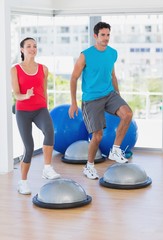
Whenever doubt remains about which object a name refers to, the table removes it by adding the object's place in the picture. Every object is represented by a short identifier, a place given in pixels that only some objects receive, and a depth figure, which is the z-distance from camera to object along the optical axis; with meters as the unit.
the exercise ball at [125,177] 5.14
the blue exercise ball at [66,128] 6.55
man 5.36
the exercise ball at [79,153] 6.30
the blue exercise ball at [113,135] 6.38
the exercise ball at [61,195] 4.54
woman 4.84
